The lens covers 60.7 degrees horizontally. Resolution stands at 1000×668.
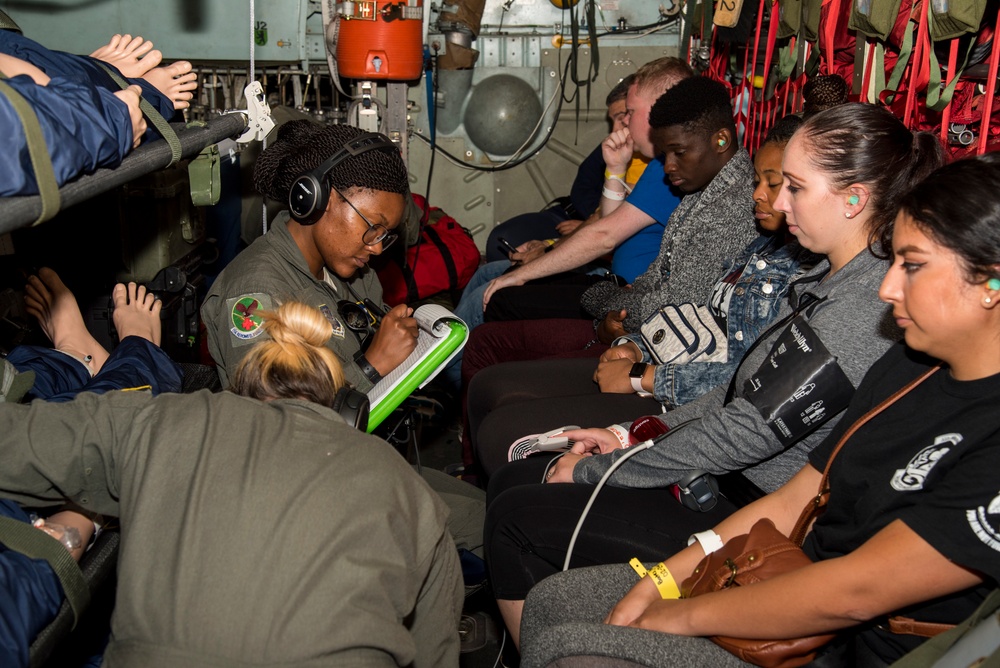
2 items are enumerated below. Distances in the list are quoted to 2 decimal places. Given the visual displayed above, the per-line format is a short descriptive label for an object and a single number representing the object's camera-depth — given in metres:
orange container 4.35
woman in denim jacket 2.45
